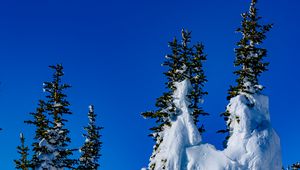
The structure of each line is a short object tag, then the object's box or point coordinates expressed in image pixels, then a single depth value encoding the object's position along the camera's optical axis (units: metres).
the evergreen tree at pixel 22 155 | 33.69
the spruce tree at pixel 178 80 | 28.72
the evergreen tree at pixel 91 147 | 41.19
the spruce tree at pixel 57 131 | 31.92
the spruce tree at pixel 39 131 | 31.42
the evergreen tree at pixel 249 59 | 27.94
